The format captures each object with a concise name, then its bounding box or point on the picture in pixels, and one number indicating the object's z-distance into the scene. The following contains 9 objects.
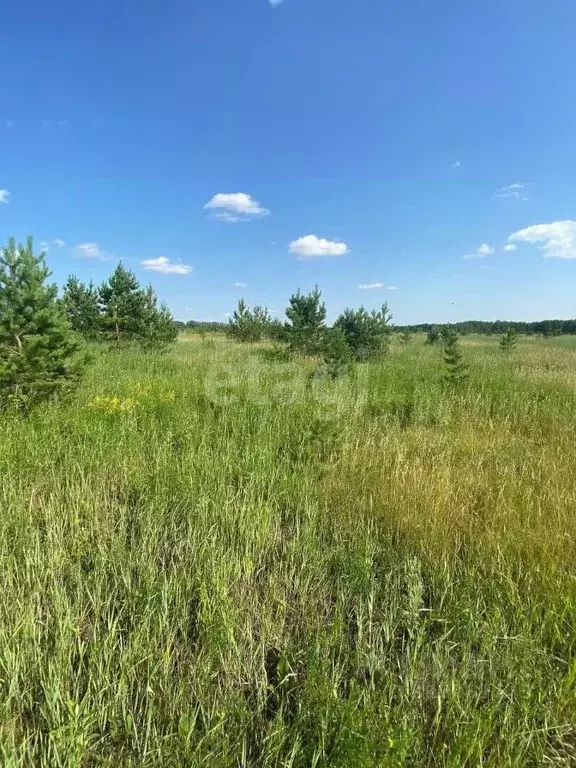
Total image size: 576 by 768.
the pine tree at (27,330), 5.52
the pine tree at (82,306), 19.55
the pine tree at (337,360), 9.80
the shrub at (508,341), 18.59
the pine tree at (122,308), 17.41
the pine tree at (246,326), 22.19
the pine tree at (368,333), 16.45
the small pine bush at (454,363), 8.16
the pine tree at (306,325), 15.78
